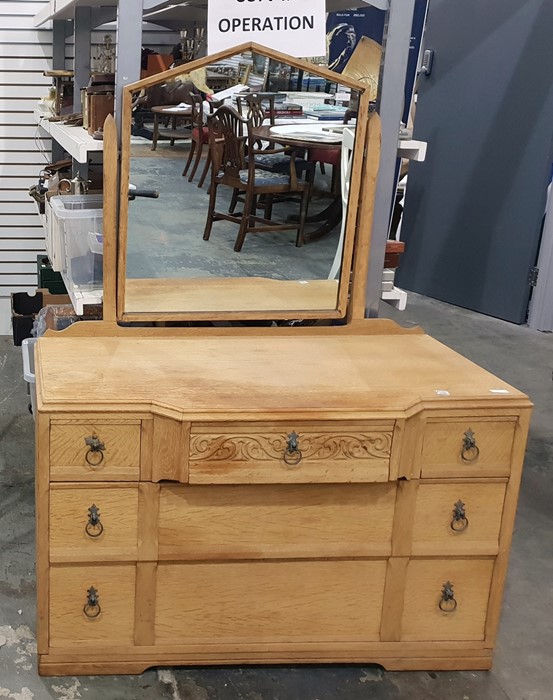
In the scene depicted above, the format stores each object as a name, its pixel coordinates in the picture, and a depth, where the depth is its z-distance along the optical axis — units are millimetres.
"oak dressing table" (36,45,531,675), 2217
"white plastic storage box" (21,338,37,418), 2666
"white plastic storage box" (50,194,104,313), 2883
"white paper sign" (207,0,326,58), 2494
